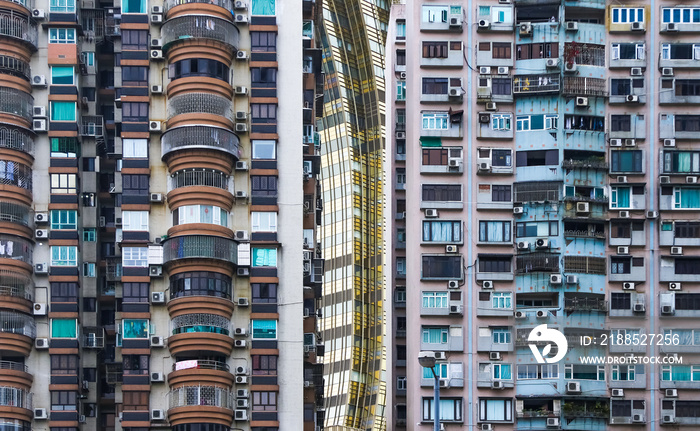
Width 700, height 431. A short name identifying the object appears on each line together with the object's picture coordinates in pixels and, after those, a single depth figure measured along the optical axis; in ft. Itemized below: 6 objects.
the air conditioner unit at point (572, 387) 286.87
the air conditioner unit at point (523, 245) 294.05
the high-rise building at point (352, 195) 436.35
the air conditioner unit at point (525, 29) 301.84
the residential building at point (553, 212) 289.53
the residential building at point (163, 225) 273.33
